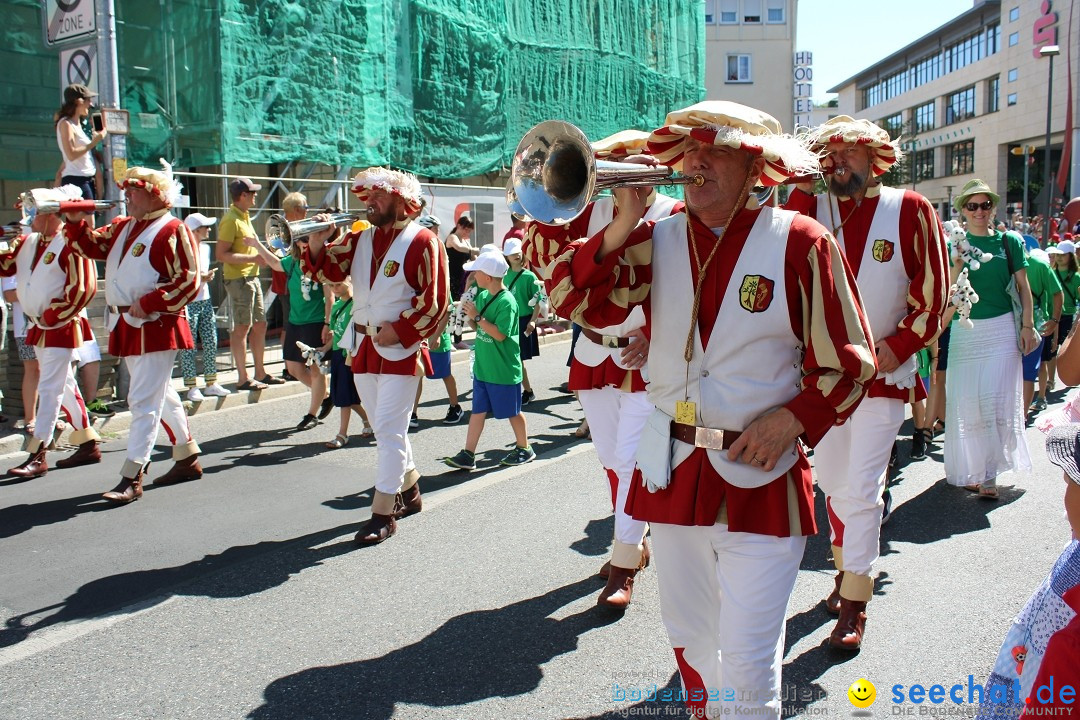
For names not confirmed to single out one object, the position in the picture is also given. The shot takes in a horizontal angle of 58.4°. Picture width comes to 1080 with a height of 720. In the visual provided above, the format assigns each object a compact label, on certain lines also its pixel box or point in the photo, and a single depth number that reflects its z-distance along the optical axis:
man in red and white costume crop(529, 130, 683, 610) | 4.63
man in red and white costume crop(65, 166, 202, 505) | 6.52
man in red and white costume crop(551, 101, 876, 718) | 2.86
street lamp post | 23.99
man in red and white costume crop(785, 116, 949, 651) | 4.15
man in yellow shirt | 10.12
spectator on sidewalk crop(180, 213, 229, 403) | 9.30
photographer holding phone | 9.09
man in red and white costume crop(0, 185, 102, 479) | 7.16
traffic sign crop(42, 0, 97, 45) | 9.14
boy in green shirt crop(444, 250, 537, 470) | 7.45
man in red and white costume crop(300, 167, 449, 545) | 5.62
